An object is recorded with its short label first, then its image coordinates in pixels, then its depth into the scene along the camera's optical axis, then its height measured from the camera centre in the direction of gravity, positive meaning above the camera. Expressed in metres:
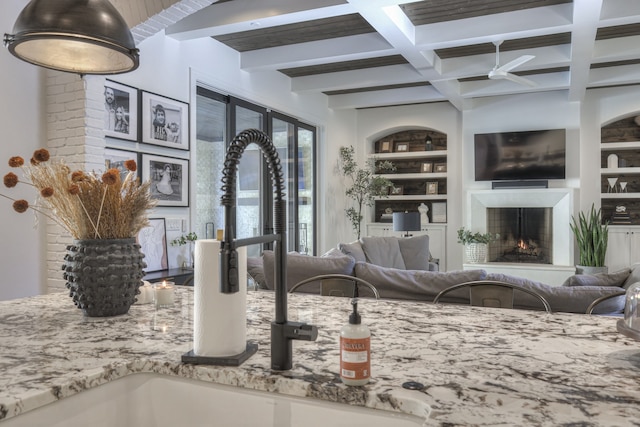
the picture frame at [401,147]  8.50 +1.30
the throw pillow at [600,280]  2.94 -0.33
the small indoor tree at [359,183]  8.01 +0.65
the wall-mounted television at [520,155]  7.25 +1.00
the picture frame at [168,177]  4.35 +0.42
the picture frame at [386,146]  8.57 +1.33
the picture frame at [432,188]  8.26 +0.59
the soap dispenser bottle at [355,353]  0.89 -0.23
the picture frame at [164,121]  4.30 +0.92
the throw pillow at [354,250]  4.88 -0.26
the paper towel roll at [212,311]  1.05 -0.18
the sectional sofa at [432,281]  2.62 -0.34
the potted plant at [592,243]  6.71 -0.27
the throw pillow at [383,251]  5.69 -0.32
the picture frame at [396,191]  8.53 +0.56
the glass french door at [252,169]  5.25 +0.67
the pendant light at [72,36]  1.42 +0.58
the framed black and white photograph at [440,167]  8.20 +0.93
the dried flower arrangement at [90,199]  1.40 +0.08
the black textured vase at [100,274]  1.42 -0.14
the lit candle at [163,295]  1.63 -0.23
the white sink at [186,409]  0.90 -0.36
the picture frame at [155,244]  4.22 -0.17
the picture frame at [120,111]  3.94 +0.92
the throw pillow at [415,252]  6.22 -0.35
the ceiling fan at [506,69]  4.90 +1.56
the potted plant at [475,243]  7.29 -0.29
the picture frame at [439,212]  8.13 +0.19
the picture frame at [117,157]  3.91 +0.54
